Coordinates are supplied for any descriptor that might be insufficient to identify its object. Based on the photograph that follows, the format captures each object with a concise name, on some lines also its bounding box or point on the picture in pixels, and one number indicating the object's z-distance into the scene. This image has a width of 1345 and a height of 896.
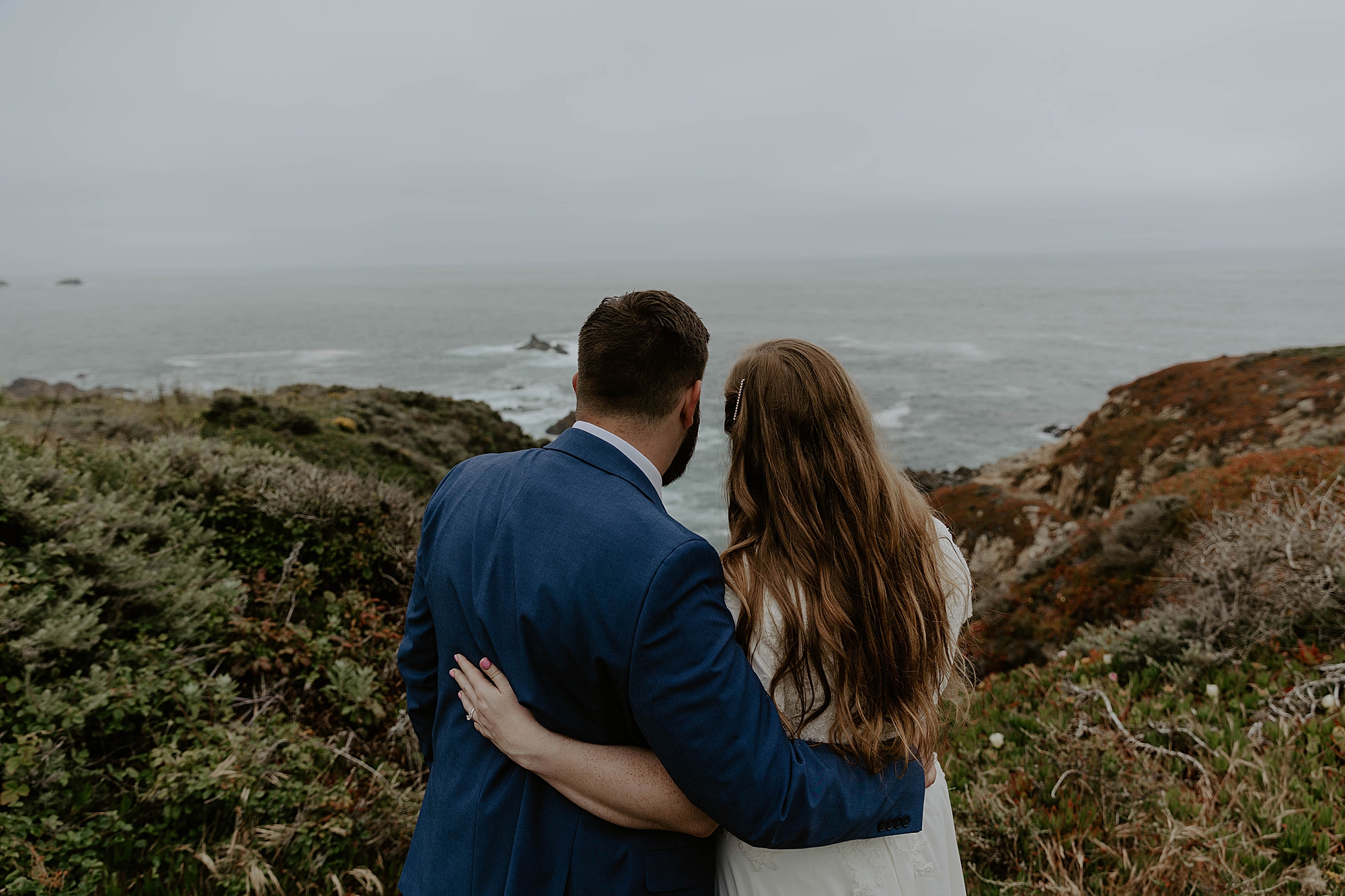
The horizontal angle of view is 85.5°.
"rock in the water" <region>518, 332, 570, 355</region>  57.38
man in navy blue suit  1.67
